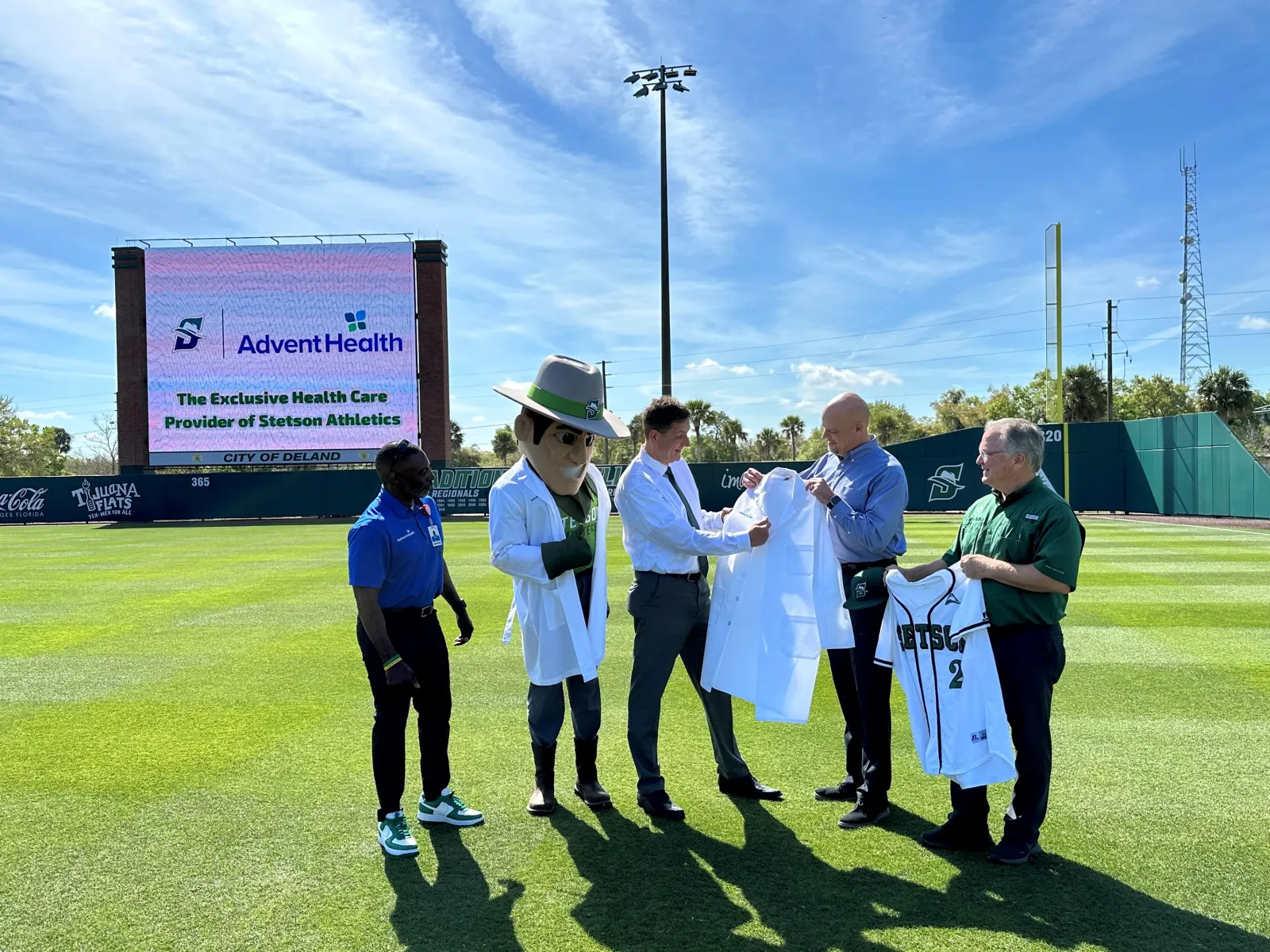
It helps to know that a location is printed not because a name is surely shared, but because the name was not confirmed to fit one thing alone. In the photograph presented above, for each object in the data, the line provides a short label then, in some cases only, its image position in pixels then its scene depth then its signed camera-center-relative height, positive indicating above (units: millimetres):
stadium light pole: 27031 +12327
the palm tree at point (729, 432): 98250 +5024
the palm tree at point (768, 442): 101750 +4030
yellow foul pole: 19719 +4272
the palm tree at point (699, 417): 85238 +6022
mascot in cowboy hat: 4133 -345
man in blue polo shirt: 3723 -598
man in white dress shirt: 4223 -530
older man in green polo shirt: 3457 -464
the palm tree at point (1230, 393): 51625 +4676
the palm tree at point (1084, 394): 60938 +5532
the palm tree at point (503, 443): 95062 +3961
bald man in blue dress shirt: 4016 -319
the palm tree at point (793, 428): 103625 +5768
